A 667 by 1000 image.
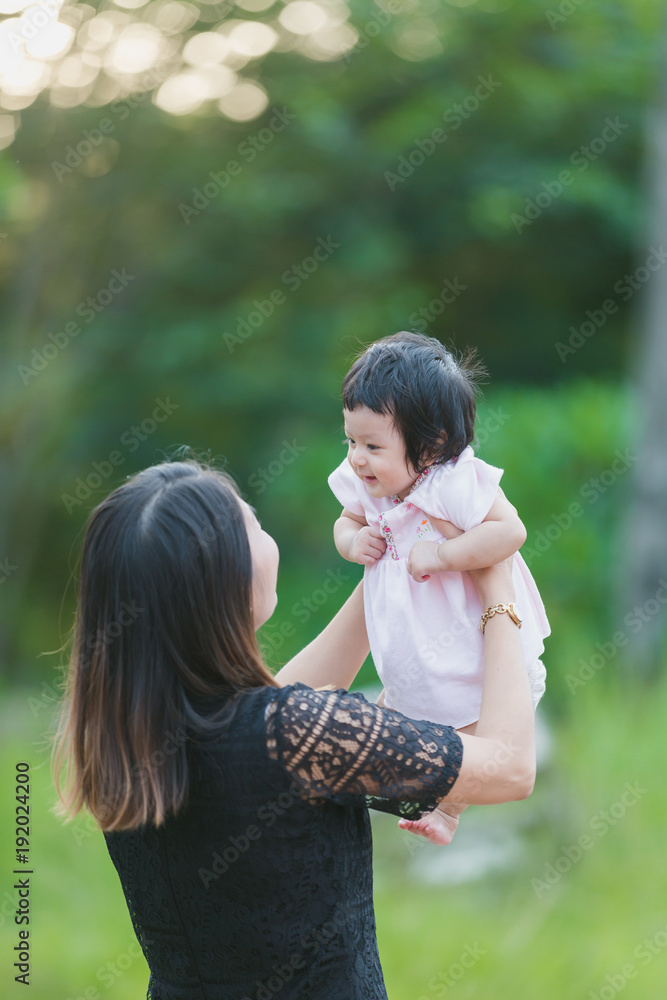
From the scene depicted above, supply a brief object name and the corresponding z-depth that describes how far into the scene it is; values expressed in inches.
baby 184.5
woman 176.9
